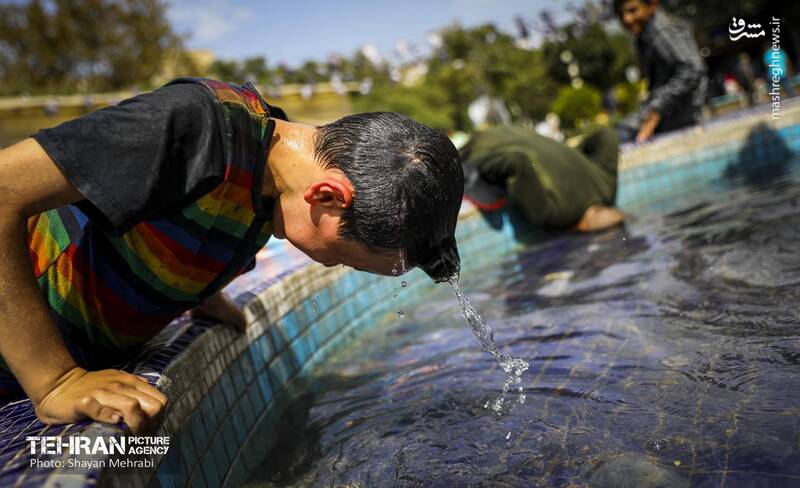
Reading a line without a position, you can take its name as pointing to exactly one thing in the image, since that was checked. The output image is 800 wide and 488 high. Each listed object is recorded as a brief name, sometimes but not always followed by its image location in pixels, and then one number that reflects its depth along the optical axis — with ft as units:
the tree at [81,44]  69.10
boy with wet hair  4.44
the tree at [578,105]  73.67
